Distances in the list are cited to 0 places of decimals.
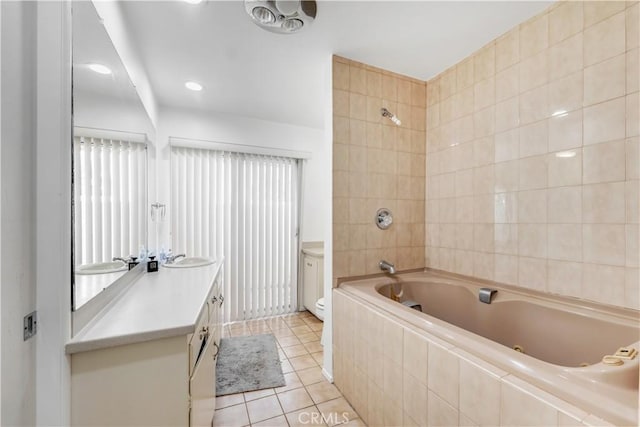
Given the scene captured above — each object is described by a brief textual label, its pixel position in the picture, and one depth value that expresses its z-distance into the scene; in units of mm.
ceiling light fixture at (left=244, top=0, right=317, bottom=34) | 1366
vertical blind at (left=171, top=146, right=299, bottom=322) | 2795
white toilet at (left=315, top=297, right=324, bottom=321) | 2703
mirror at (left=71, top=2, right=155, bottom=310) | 908
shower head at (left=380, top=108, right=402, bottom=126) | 2089
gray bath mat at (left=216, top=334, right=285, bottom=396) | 1843
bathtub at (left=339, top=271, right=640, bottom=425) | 724
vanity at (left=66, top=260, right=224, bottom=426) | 846
